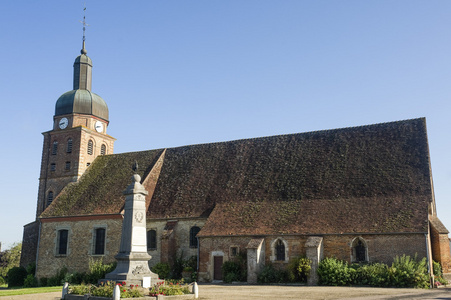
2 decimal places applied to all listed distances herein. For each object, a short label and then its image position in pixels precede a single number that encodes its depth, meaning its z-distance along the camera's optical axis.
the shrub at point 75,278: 32.16
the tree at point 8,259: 51.94
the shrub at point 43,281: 34.22
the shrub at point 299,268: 26.18
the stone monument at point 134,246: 18.64
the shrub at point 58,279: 33.34
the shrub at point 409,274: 23.41
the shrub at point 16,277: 36.53
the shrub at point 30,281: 34.75
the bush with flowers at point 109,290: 16.75
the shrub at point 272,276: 27.05
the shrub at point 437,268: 25.31
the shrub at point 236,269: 28.23
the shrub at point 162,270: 30.53
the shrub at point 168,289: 17.40
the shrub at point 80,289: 18.11
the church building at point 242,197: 26.69
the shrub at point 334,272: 25.03
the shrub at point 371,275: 24.00
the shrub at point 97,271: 30.64
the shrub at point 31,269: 36.12
